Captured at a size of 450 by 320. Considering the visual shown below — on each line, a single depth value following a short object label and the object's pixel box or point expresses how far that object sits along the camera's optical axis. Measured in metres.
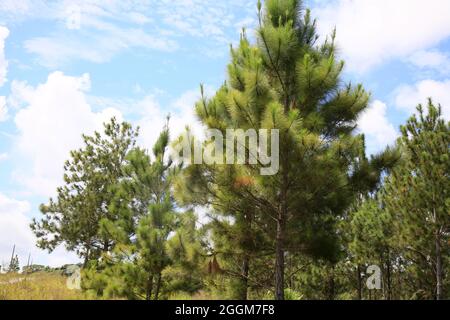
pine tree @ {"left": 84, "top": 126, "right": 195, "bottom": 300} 12.52
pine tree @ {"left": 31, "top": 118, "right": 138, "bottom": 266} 19.86
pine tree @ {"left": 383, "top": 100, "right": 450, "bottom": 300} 13.84
